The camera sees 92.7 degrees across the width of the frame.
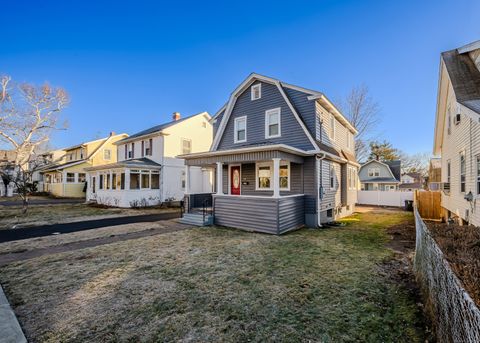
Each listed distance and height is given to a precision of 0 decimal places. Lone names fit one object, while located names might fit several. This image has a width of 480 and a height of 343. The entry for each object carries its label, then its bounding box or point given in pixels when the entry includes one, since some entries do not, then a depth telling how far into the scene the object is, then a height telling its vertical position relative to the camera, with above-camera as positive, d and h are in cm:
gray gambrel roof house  938 +95
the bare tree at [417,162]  4768 +352
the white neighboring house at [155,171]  1814 +73
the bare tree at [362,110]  2612 +799
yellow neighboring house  2763 +152
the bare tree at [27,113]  2481 +755
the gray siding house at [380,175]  3247 +58
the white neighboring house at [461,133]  690 +162
